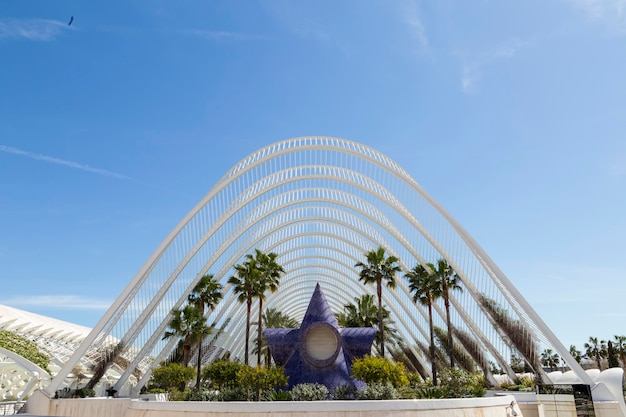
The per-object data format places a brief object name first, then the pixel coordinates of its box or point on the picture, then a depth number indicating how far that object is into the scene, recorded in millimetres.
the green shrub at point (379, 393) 21812
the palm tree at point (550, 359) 77694
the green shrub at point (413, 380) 40062
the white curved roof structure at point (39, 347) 39812
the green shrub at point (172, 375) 35375
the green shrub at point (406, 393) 23812
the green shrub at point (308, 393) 21625
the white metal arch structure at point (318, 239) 33875
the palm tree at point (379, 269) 42062
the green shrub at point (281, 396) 21978
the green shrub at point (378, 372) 26781
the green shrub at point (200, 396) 23438
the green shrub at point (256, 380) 24953
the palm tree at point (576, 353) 75238
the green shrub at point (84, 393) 31656
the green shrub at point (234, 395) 24020
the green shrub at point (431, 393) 24500
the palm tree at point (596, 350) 66500
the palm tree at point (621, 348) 59531
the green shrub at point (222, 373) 34344
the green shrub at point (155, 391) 39950
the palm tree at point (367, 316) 54969
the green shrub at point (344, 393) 24906
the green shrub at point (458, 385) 24688
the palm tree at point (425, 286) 39750
